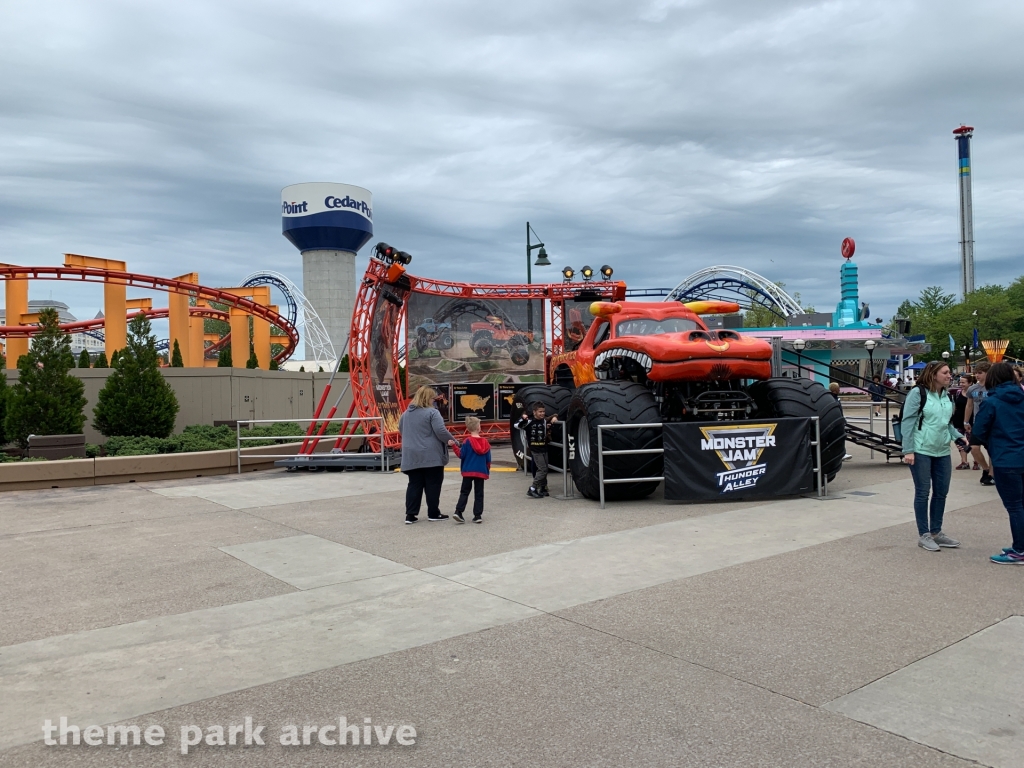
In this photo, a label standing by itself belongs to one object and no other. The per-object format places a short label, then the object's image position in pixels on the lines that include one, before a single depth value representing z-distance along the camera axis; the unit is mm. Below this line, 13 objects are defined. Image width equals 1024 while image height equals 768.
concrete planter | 12758
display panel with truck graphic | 18672
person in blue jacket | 6492
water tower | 79312
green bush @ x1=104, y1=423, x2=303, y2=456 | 15664
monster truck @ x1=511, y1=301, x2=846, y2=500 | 9859
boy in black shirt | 10703
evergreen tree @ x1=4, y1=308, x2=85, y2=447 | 15023
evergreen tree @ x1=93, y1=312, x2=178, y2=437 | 17406
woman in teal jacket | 7059
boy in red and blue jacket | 9008
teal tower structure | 54938
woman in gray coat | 8969
